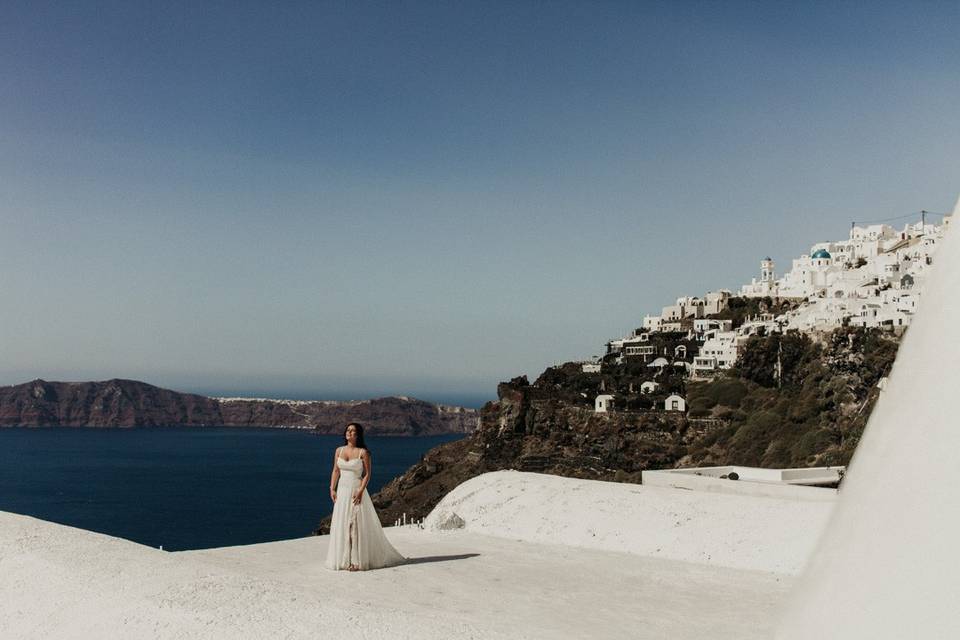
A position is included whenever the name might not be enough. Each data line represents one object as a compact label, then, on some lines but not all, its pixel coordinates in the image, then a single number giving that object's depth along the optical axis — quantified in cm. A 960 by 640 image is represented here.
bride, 900
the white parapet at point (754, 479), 1196
